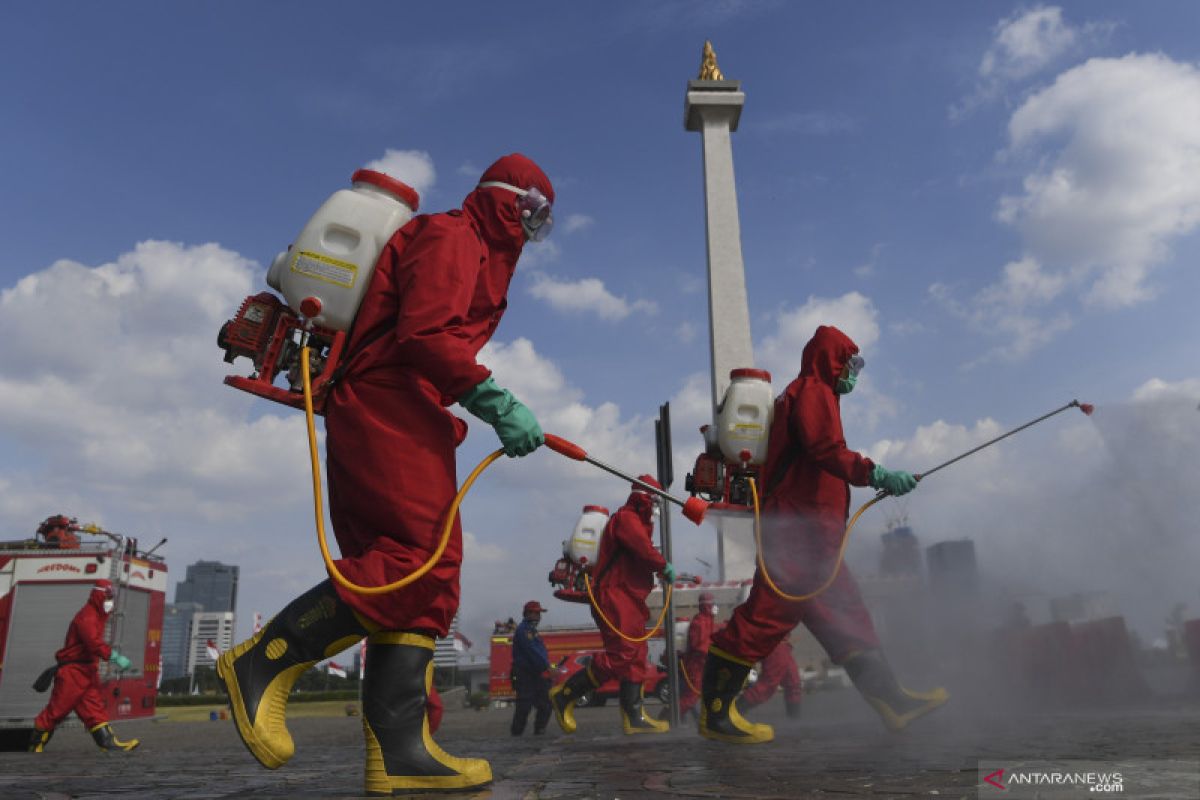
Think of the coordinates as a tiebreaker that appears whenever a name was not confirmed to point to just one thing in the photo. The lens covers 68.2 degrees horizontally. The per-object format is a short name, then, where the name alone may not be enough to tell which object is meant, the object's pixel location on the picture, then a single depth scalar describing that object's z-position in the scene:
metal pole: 8.69
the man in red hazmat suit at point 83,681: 8.41
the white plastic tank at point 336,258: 3.00
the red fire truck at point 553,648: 22.69
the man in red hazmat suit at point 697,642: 11.48
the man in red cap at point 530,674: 9.31
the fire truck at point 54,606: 14.85
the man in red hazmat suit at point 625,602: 7.95
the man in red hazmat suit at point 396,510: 2.76
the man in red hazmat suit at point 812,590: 5.26
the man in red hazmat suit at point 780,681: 9.33
